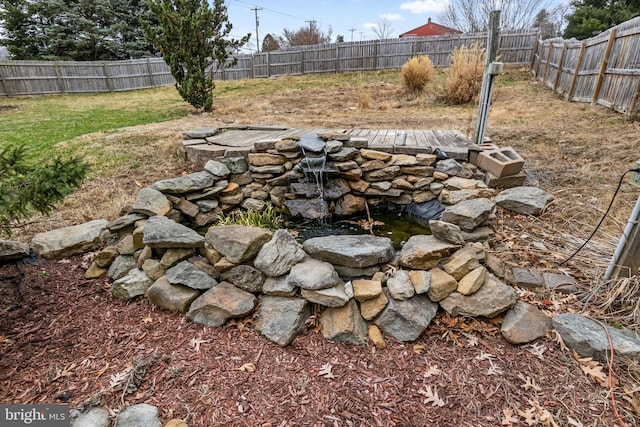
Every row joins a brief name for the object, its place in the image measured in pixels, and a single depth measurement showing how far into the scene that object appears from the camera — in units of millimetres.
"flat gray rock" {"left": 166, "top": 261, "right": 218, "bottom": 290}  2049
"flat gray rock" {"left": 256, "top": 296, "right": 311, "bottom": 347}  1805
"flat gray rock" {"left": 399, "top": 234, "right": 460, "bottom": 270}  2062
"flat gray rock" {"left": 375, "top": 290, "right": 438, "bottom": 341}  1825
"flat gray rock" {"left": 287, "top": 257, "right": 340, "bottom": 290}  1913
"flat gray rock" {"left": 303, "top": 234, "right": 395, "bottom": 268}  2094
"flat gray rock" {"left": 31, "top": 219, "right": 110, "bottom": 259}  2340
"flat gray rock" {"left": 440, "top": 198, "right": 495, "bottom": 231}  2477
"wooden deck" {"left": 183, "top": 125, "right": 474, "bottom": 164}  3496
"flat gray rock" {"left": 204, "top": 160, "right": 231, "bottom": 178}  3336
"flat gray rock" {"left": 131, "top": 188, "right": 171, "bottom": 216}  2574
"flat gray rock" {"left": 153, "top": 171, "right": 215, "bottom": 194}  2949
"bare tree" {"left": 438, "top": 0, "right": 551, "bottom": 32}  15148
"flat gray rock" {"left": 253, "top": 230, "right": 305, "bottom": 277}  2051
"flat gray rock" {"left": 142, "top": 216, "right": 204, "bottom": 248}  2139
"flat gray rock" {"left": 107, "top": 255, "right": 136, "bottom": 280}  2213
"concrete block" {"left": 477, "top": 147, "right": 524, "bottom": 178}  3053
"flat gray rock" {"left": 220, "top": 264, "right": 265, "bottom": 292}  2062
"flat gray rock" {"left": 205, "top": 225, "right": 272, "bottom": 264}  2090
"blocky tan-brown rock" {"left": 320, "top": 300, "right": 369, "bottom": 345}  1814
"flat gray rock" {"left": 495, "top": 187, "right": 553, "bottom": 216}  2689
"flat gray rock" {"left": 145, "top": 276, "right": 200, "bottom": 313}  1992
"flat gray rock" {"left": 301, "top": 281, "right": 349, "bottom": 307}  1877
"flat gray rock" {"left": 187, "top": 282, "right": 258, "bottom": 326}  1916
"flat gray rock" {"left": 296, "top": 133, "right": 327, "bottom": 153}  3377
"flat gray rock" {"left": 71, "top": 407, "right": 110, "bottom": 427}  1334
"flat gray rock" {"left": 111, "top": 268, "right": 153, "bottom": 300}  2062
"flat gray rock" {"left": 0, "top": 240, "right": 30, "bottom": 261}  2092
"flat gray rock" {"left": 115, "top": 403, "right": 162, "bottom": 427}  1327
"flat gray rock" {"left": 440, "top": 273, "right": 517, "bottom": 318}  1835
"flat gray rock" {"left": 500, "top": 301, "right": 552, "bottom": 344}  1729
